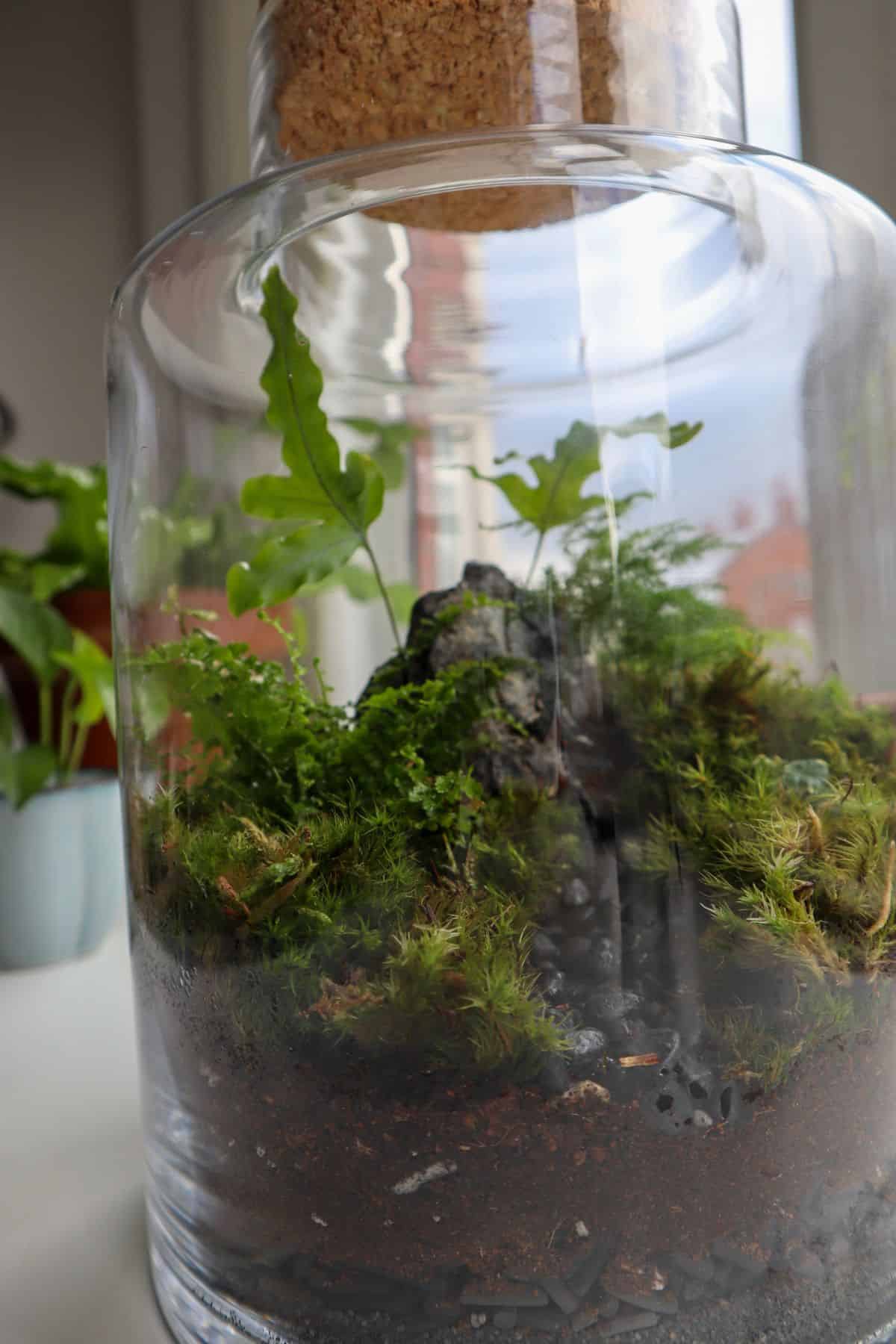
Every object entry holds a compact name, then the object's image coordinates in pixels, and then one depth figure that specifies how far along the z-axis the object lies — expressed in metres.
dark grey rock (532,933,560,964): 0.33
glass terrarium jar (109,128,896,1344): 0.33
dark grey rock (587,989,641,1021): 0.33
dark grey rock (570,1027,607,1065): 0.32
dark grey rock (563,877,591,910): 0.35
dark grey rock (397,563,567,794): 0.40
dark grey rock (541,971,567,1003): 0.33
